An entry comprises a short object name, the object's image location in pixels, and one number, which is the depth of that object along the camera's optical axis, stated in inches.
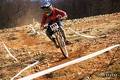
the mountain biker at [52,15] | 565.9
